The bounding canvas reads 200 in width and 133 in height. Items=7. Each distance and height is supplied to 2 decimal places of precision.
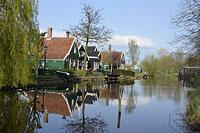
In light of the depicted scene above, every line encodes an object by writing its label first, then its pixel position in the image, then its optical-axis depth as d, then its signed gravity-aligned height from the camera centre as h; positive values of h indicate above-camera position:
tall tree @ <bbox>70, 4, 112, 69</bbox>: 42.20 +5.56
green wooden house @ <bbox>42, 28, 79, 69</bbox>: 45.62 +2.75
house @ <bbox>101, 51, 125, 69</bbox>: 66.81 +2.73
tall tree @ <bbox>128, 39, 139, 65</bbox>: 77.89 +5.54
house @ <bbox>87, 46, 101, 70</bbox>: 57.11 +2.39
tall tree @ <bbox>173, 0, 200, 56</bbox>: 14.12 +1.91
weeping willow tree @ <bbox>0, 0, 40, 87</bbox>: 16.04 +1.65
